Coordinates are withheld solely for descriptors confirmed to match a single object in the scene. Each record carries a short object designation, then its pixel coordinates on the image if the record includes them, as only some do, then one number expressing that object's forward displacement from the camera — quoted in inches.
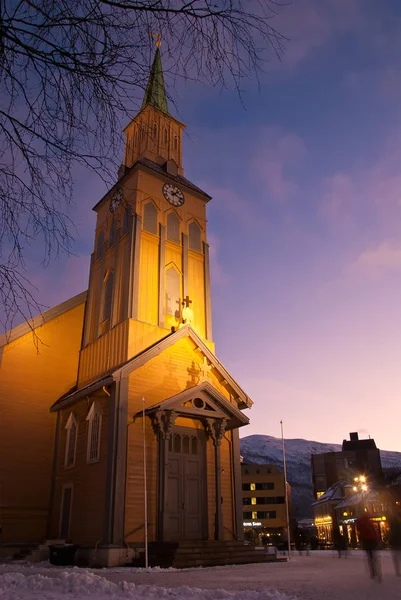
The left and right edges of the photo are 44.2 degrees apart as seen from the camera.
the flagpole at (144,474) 577.8
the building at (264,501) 3747.5
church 709.3
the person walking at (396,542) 466.6
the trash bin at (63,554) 649.0
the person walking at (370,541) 424.5
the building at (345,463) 3858.3
